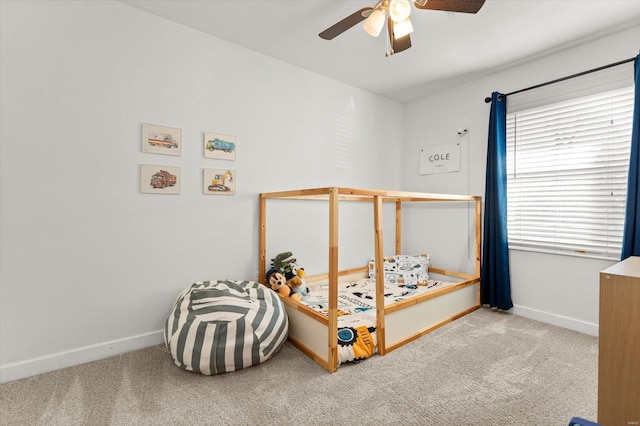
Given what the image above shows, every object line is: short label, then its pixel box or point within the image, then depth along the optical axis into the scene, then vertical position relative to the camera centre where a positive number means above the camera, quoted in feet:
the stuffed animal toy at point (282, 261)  8.45 -1.51
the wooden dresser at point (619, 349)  3.65 -1.75
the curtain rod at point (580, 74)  7.25 +3.51
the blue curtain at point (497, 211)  9.27 -0.10
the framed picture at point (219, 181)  7.72 +0.67
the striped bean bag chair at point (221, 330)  5.82 -2.50
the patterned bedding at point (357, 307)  6.39 -2.72
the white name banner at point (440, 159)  10.90 +1.82
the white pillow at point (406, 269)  10.54 -2.22
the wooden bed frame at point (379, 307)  6.04 -2.49
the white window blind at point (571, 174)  7.49 +0.93
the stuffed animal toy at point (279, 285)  7.96 -2.09
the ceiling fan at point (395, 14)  4.80 +3.23
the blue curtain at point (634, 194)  6.83 +0.32
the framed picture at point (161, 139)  6.90 +1.58
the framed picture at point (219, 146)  7.70 +1.59
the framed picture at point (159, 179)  6.89 +0.65
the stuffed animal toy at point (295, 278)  8.40 -1.97
